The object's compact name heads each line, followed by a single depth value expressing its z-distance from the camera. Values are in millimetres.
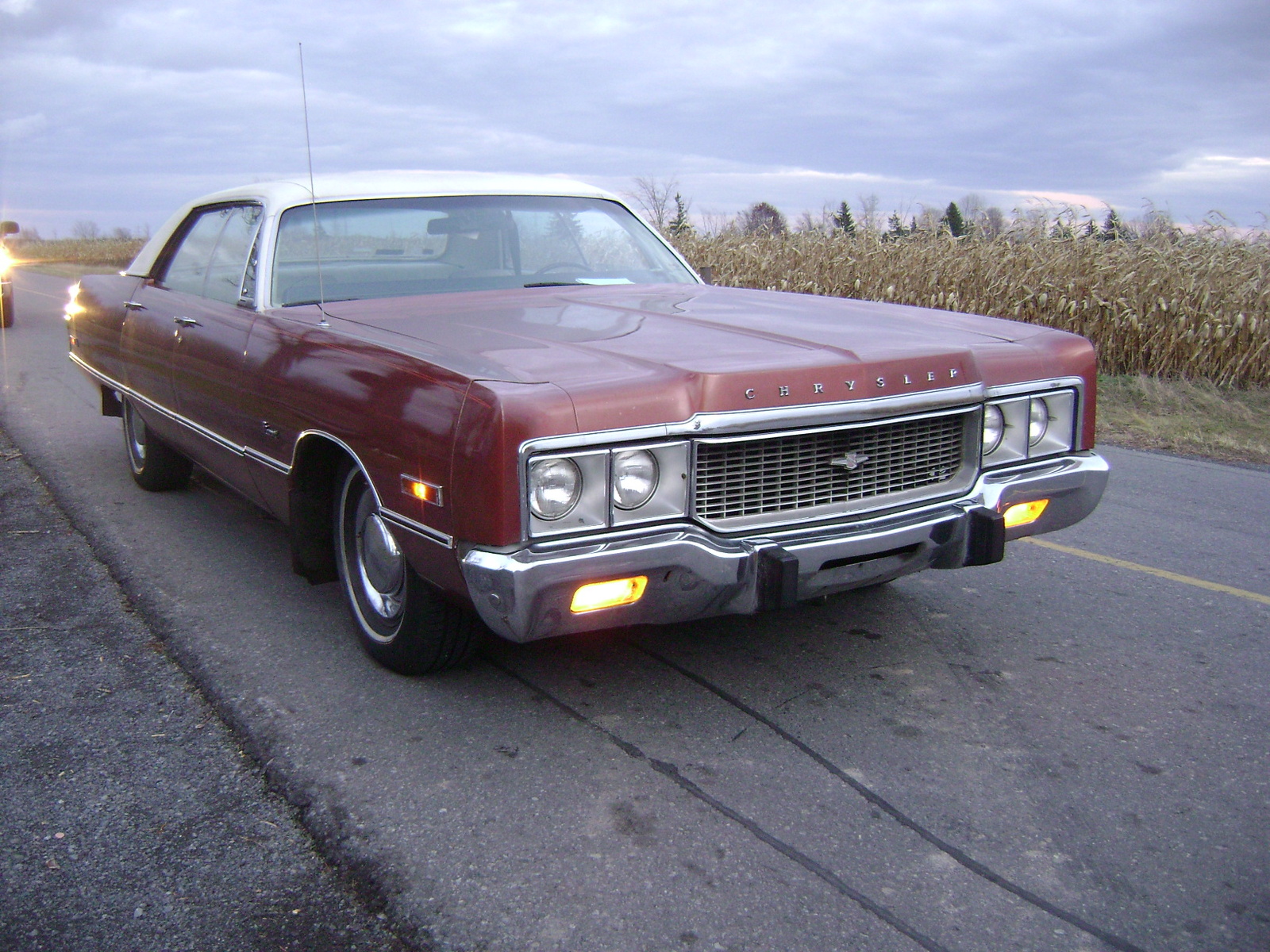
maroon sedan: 2566
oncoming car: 13832
